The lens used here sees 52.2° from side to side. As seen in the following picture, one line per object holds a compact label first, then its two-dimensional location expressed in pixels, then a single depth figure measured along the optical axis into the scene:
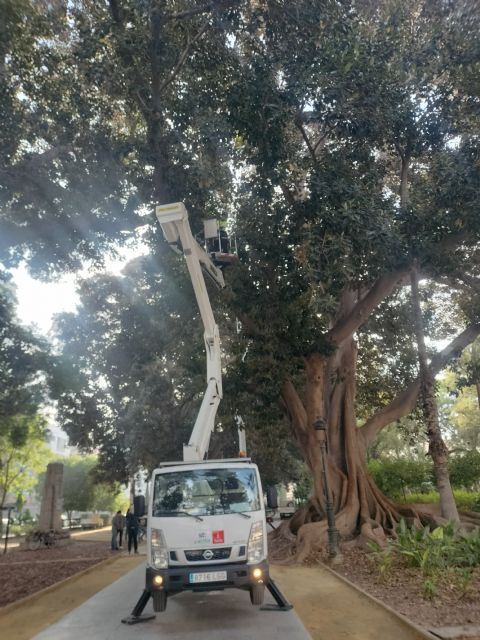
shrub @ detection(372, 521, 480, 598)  7.50
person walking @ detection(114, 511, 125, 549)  17.06
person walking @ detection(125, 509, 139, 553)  15.62
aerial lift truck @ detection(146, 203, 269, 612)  6.14
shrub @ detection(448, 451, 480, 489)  21.17
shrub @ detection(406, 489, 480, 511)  17.55
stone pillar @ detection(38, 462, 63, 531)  19.84
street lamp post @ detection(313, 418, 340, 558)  11.20
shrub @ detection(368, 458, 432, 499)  22.36
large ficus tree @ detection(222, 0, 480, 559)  10.06
